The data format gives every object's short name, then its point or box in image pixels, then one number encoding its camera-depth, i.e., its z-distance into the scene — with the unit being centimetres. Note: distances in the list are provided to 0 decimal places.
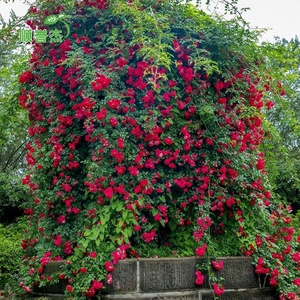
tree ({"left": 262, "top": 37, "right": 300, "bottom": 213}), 316
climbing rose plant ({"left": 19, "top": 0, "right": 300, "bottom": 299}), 248
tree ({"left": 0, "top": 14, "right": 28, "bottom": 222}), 357
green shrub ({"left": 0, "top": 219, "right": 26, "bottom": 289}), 438
